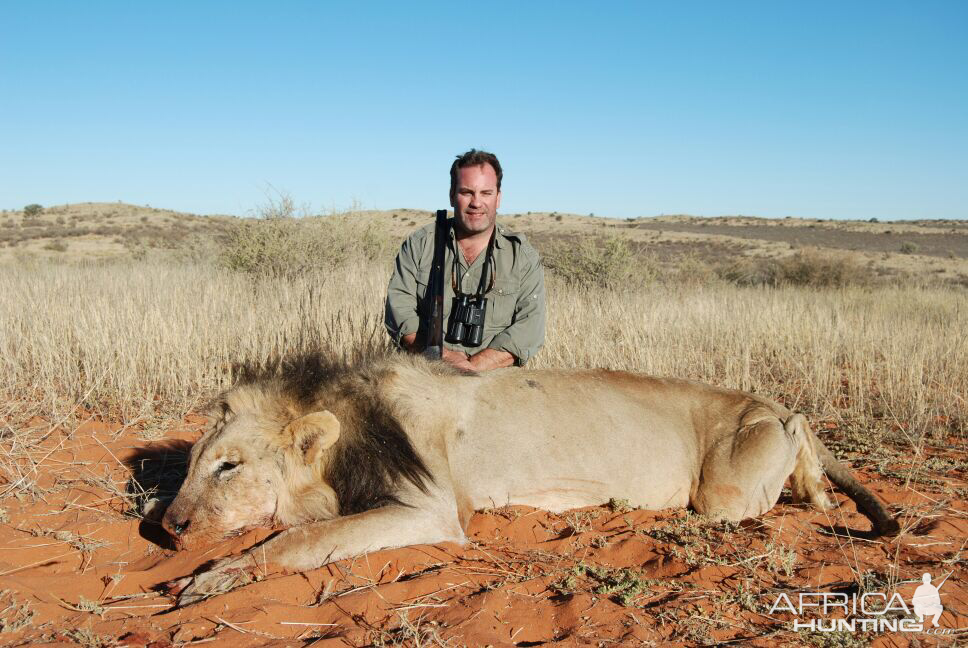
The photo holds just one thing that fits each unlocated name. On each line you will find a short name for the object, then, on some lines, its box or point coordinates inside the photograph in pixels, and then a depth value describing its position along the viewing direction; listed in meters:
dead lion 3.42
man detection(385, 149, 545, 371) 5.60
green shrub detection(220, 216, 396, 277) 12.79
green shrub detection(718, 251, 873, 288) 20.11
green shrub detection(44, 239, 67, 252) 31.54
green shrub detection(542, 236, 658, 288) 14.77
